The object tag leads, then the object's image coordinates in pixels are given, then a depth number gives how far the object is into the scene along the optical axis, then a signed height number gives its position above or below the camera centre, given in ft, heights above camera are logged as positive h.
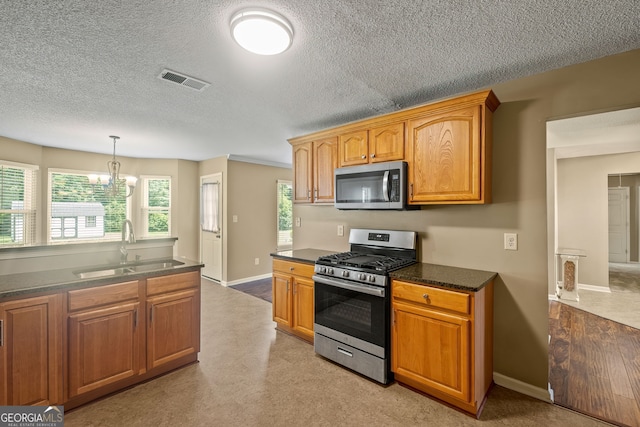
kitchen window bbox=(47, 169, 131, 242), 15.90 +0.32
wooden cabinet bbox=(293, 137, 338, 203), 10.55 +1.71
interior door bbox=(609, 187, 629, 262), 21.11 -0.58
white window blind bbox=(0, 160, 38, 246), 13.64 +0.60
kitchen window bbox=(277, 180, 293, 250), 20.57 +0.04
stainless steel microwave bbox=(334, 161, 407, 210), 8.58 +0.92
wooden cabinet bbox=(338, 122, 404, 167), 8.80 +2.23
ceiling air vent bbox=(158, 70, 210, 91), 7.39 +3.53
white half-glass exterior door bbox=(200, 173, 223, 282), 18.21 -0.62
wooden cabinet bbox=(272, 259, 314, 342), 9.83 -2.84
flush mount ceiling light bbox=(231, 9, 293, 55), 5.05 +3.31
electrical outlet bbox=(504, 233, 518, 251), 7.63 -0.66
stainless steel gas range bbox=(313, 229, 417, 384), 7.68 -2.45
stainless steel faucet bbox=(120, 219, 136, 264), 8.70 -0.96
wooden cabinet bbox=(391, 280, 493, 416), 6.48 -2.96
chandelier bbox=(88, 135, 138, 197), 12.78 +1.48
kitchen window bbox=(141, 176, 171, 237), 18.86 +0.61
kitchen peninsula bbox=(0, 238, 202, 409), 6.02 -2.49
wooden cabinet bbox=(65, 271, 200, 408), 6.64 -2.93
